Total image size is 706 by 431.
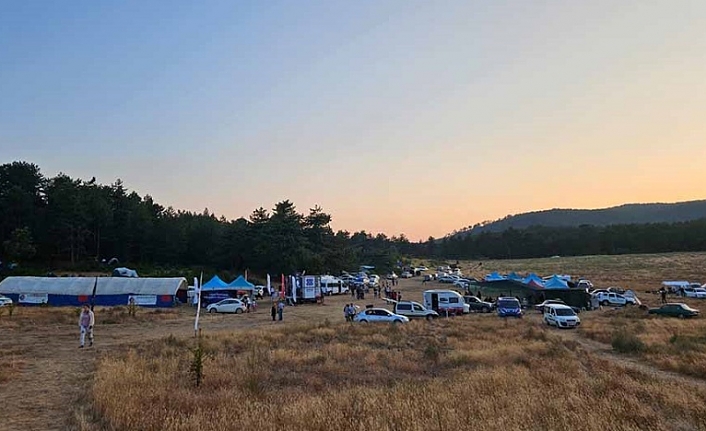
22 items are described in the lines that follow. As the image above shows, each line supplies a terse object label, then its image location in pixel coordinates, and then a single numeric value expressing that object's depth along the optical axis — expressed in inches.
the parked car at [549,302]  1679.4
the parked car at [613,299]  1808.6
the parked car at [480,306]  1749.5
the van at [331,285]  2694.4
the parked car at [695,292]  2000.5
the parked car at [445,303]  1592.0
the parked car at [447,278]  3237.5
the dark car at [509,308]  1496.1
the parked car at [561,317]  1229.1
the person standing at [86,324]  880.9
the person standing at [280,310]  1455.6
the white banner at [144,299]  1989.4
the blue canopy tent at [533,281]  1984.5
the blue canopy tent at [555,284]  2000.2
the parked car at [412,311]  1472.6
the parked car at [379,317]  1301.7
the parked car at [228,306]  1782.7
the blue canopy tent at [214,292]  2039.1
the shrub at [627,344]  807.1
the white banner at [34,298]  2007.9
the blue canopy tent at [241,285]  2070.5
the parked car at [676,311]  1357.0
